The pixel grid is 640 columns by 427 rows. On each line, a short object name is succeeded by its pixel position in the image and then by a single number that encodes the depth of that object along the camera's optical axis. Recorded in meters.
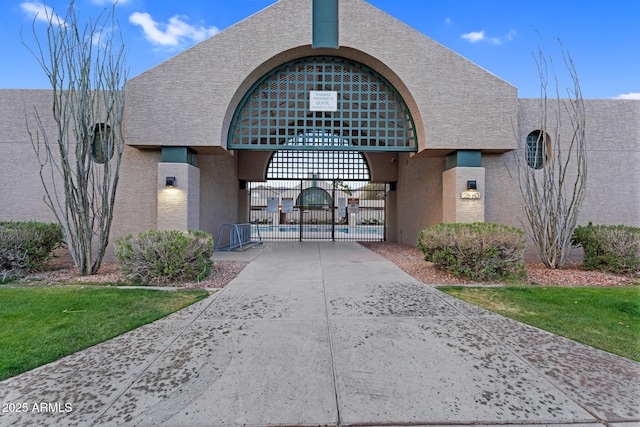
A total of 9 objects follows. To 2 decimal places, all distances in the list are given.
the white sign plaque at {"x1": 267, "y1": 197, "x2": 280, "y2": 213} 16.33
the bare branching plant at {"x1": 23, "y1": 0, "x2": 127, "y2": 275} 6.54
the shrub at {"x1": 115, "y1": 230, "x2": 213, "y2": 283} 6.03
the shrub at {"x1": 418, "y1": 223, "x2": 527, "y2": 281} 6.33
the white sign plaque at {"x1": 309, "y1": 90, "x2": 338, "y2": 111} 8.70
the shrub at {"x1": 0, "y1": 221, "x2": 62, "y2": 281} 6.43
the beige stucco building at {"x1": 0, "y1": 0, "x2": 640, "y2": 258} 8.22
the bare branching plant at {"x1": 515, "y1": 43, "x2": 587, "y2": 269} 7.56
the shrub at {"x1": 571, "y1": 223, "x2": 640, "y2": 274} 6.86
